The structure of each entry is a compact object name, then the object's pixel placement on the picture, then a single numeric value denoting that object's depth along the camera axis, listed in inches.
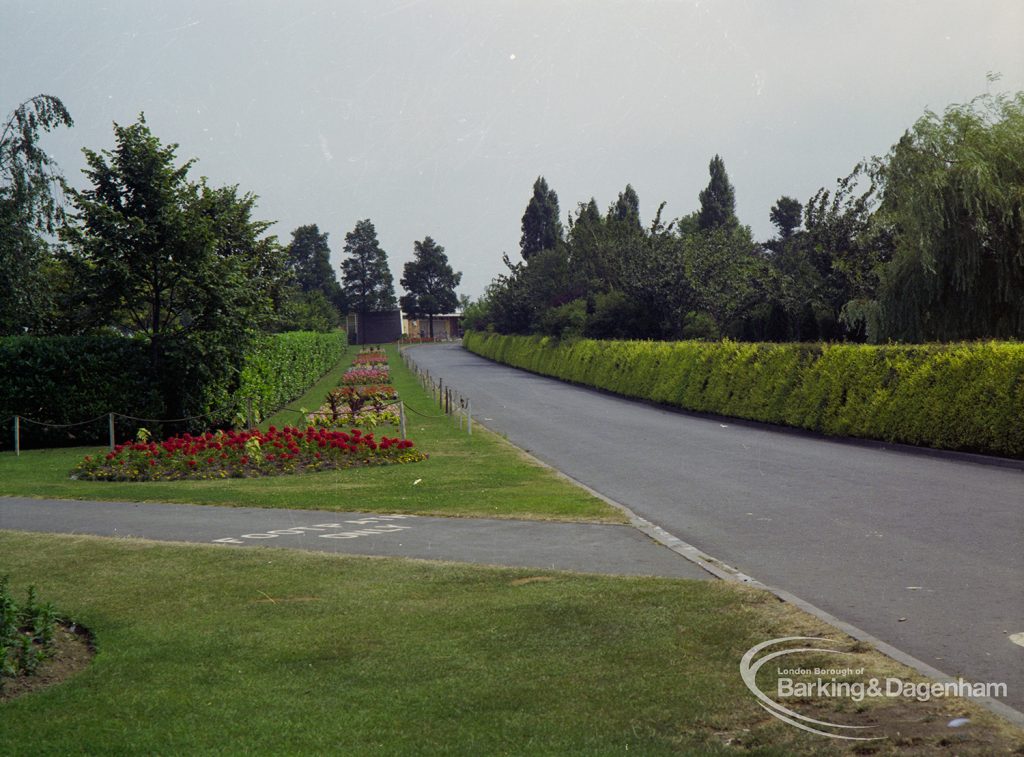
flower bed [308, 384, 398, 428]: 1020.8
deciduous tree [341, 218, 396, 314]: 5738.2
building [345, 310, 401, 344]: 5634.8
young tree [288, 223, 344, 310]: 5777.6
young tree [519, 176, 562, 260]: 4382.4
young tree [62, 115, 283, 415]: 897.5
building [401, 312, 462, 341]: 6003.9
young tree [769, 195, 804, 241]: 4180.6
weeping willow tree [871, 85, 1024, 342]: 1009.5
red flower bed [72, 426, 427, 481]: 676.2
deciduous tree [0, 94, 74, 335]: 1020.5
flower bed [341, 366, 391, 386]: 1919.3
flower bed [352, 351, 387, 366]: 2731.3
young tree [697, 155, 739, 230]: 3619.6
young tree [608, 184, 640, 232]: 3496.6
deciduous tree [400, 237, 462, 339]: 5890.8
